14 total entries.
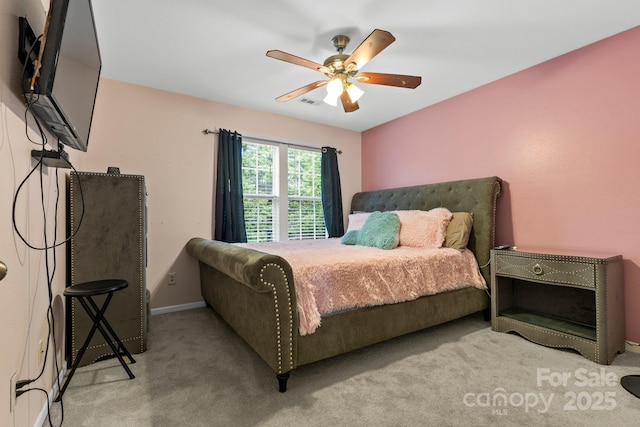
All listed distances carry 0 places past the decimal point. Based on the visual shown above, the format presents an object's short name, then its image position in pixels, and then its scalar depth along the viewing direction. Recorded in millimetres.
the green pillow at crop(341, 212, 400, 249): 2900
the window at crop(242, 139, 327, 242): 3740
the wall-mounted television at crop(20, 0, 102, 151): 1014
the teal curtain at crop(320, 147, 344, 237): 4250
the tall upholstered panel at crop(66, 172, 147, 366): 2018
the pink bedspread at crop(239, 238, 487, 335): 1823
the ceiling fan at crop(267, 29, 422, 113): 1921
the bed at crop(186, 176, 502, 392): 1652
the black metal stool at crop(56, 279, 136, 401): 1670
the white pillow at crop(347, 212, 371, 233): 3523
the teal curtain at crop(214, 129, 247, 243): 3377
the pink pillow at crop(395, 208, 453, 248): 2838
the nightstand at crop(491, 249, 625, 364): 2000
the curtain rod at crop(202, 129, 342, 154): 3384
